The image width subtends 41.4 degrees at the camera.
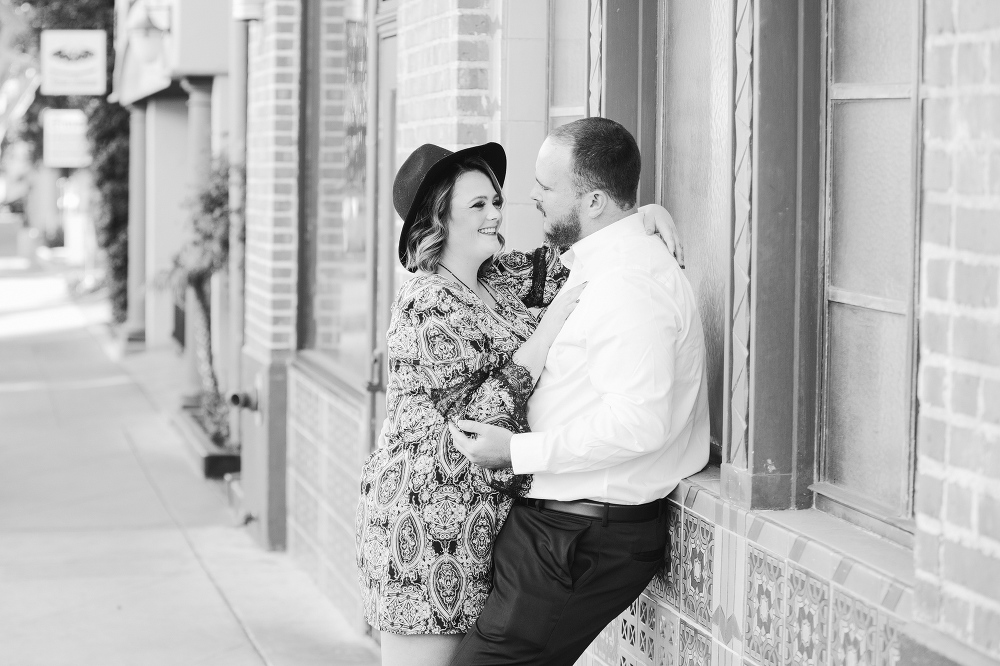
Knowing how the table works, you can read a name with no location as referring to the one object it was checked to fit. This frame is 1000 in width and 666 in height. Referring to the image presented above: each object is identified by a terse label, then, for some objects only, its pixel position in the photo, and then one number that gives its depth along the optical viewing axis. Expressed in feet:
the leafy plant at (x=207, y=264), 33.22
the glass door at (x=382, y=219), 19.35
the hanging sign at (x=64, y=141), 92.84
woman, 10.71
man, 9.97
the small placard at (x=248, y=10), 25.81
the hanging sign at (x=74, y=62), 62.69
